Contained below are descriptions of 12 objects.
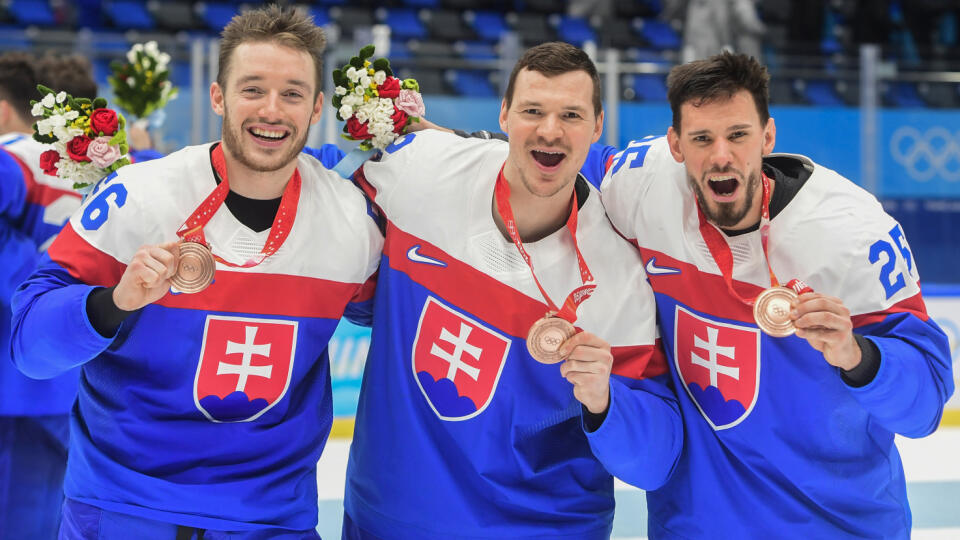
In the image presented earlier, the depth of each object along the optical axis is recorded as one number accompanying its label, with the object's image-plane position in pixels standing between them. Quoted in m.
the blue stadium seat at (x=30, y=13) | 11.04
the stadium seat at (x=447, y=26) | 12.32
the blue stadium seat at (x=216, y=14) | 11.61
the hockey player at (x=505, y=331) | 2.87
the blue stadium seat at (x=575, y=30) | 12.19
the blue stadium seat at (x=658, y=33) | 12.27
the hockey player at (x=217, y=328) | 2.63
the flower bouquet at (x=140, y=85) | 4.70
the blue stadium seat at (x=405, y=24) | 12.30
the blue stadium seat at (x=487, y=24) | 12.43
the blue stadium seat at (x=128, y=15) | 11.29
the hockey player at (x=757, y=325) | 2.71
